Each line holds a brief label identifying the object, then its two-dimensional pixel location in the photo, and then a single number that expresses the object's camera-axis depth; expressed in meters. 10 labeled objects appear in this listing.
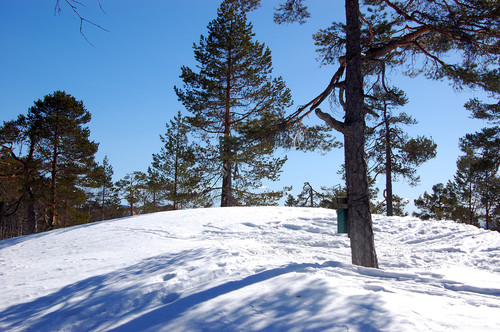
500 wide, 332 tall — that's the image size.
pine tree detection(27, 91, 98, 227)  17.18
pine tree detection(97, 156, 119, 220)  38.06
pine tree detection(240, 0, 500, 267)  5.42
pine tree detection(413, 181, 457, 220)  24.34
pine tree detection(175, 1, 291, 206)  16.31
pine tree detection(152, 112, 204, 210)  23.18
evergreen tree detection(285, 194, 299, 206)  28.35
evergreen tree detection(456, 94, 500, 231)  13.59
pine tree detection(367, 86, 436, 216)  14.62
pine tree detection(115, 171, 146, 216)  30.17
